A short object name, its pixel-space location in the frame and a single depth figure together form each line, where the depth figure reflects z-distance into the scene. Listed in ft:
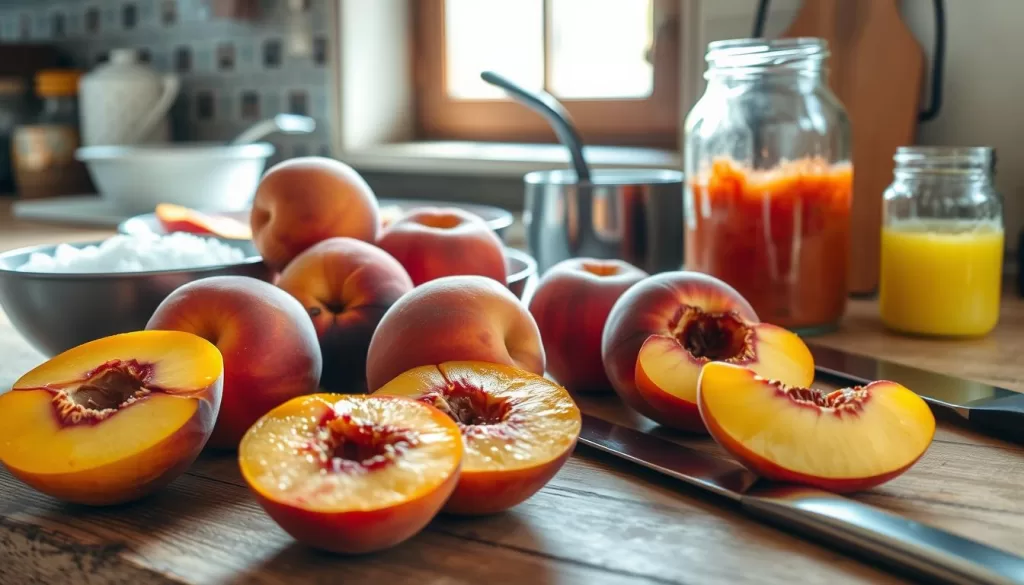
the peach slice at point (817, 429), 1.63
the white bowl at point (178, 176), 5.48
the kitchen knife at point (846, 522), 1.33
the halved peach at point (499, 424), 1.52
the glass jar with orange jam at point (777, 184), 2.98
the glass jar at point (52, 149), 7.32
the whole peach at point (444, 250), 2.52
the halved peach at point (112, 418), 1.56
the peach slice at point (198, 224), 3.44
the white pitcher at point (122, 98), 6.86
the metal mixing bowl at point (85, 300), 2.35
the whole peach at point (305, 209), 2.57
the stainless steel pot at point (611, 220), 3.40
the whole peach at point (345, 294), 2.23
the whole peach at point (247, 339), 1.89
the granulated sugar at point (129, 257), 2.55
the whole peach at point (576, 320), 2.35
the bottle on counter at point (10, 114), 7.77
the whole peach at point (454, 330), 1.88
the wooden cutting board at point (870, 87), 3.59
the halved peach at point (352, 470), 1.37
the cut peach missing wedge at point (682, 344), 1.94
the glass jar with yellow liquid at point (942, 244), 2.91
